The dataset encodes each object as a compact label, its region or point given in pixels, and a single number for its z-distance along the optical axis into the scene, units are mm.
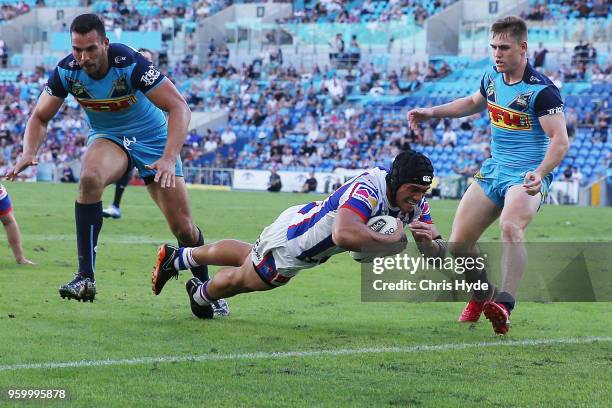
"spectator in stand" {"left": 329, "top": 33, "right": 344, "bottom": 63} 44938
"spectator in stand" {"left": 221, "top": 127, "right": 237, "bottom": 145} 43094
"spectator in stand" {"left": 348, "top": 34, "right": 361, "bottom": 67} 44566
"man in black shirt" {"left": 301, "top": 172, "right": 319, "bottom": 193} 36938
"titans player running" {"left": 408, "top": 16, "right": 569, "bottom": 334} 8031
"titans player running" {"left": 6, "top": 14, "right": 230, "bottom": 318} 8211
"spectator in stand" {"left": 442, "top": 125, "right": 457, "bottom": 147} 37625
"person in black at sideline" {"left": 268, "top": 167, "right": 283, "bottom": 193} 37906
